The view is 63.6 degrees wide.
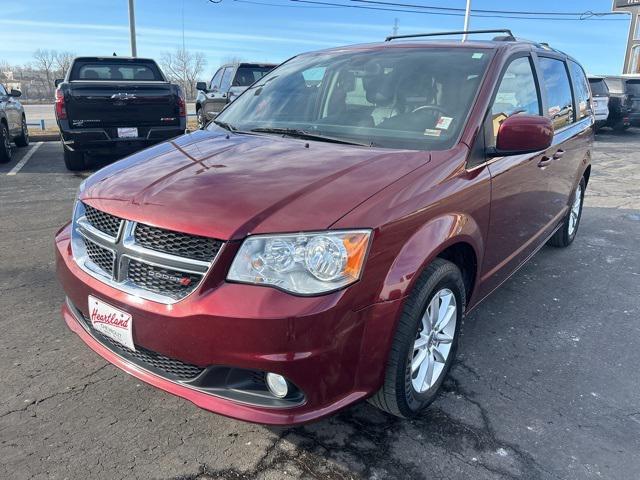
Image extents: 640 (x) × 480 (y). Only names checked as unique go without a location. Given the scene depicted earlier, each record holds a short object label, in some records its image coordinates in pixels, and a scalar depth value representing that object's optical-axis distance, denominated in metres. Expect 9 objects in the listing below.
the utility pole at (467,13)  23.83
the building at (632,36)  34.84
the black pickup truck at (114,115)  8.07
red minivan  1.97
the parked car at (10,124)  9.38
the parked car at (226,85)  11.97
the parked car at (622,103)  16.42
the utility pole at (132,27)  14.93
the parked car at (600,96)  15.45
